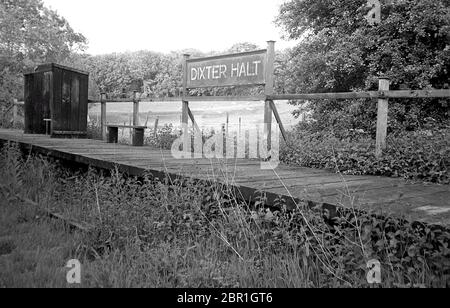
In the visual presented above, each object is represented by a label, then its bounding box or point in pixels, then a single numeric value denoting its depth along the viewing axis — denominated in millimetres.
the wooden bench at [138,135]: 8438
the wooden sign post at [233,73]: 6344
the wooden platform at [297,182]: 2994
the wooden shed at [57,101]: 10023
